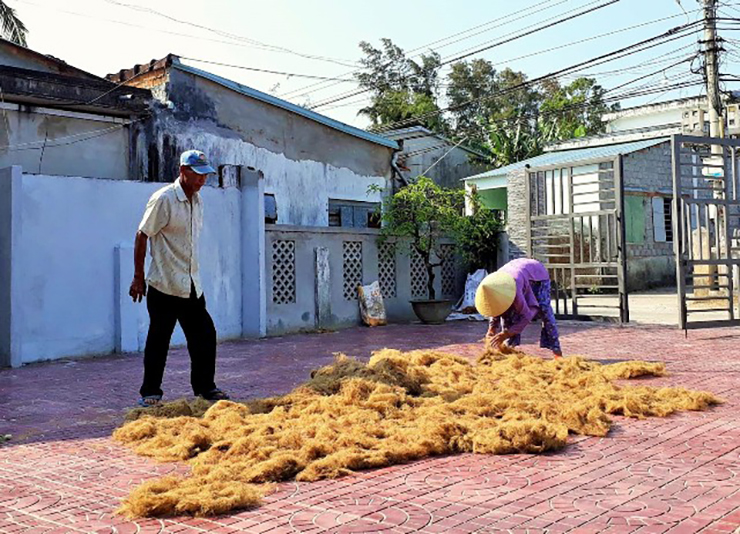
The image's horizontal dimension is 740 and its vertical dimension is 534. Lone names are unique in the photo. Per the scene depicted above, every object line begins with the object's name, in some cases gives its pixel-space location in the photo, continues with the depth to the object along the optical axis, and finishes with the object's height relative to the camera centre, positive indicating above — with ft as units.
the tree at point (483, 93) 117.19 +27.81
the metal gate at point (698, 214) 32.09 +1.98
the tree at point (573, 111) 102.93 +23.58
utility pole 54.60 +14.80
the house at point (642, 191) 66.64 +6.85
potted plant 45.19 +3.21
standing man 18.43 -0.04
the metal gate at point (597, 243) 36.94 +1.25
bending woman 22.43 -0.95
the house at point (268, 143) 48.16 +9.51
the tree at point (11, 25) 59.72 +20.38
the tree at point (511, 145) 92.89 +15.38
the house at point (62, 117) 41.68 +9.69
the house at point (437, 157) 80.38 +13.28
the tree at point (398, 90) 108.58 +27.82
